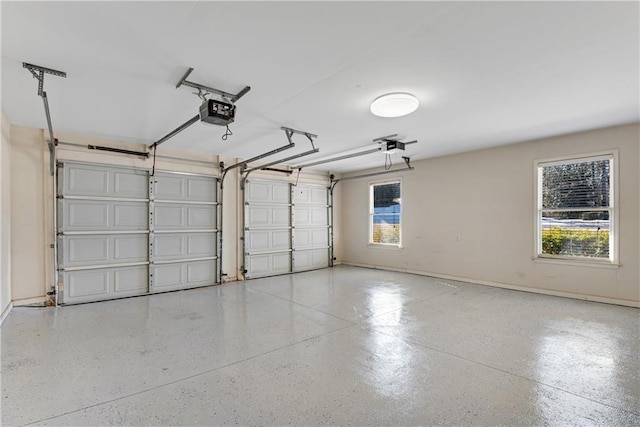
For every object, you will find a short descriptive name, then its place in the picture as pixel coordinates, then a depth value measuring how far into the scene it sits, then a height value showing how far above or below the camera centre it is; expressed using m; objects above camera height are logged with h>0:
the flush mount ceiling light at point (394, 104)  3.09 +1.11
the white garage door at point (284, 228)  6.44 -0.35
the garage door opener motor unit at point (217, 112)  2.79 +0.92
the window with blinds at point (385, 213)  7.21 -0.03
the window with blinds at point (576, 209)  4.44 +0.05
